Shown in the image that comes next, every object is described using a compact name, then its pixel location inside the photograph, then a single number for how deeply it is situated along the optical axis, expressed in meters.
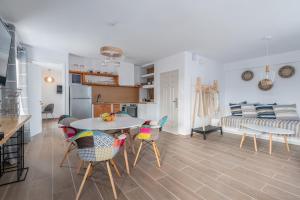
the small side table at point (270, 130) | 3.03
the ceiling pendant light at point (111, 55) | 2.51
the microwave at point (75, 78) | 4.77
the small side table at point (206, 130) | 3.99
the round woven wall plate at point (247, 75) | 5.03
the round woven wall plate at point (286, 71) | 4.21
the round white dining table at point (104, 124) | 1.95
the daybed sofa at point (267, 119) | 3.53
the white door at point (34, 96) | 3.92
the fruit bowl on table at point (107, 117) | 2.47
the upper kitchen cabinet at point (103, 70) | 4.96
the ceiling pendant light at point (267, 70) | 3.15
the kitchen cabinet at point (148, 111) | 5.35
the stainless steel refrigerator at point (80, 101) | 4.54
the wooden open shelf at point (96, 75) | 4.94
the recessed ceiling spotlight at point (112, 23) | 2.65
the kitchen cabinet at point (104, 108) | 4.97
